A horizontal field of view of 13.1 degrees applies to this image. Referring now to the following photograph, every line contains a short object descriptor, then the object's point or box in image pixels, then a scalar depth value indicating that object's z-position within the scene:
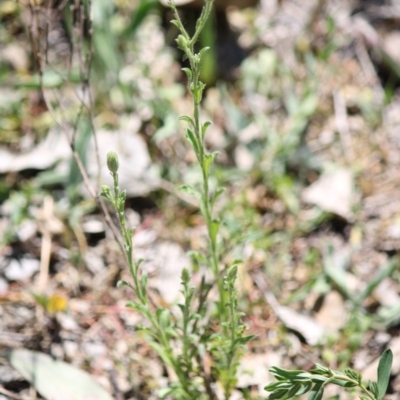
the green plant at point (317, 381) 0.91
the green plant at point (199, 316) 0.90
